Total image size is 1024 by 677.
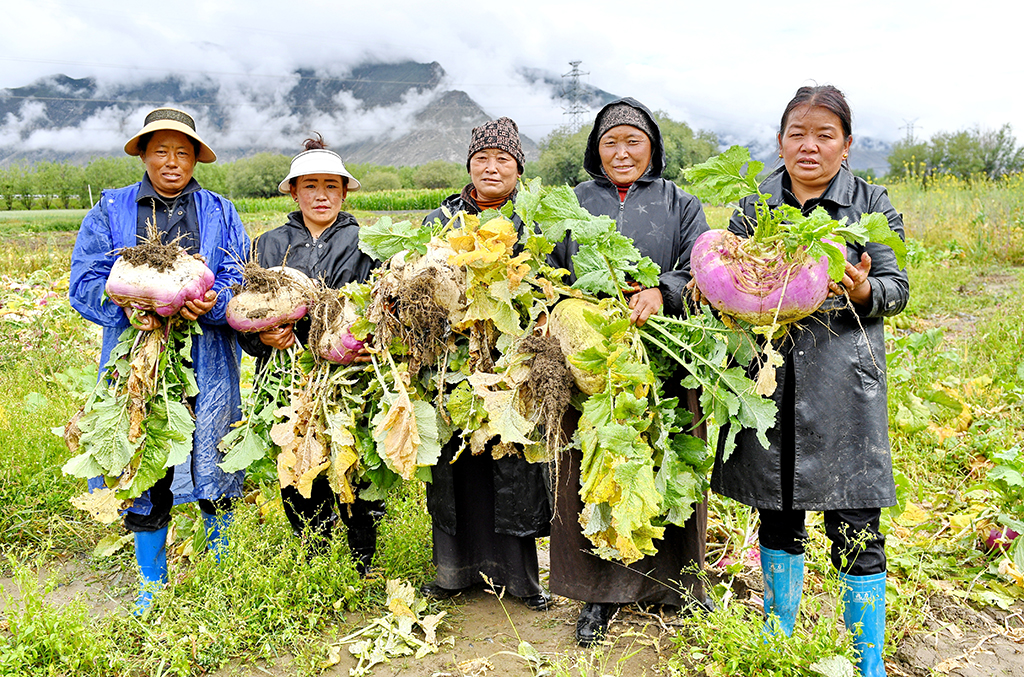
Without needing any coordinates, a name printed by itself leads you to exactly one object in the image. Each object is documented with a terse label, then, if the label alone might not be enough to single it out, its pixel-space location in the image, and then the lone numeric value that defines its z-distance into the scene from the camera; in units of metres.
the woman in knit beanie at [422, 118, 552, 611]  2.84
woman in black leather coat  2.22
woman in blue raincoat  2.86
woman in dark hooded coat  2.62
